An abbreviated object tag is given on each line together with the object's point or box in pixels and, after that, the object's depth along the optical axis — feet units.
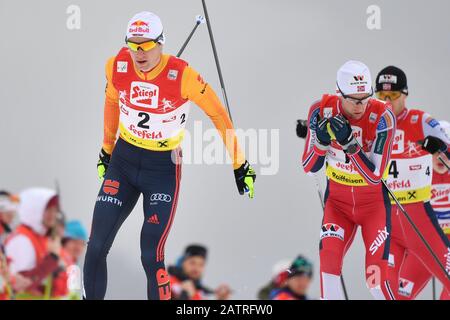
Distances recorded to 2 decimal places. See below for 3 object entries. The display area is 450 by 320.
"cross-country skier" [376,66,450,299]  51.39
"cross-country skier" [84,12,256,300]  44.70
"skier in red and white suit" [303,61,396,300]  45.68
